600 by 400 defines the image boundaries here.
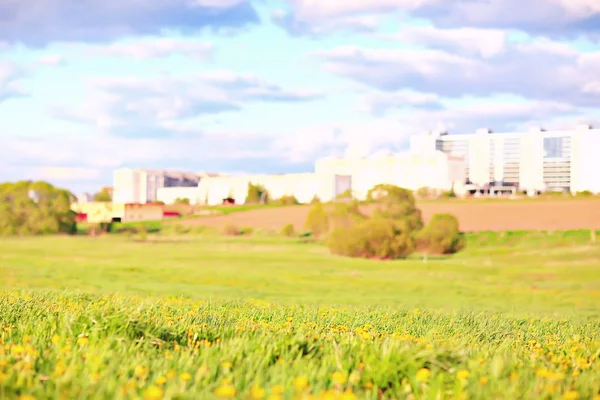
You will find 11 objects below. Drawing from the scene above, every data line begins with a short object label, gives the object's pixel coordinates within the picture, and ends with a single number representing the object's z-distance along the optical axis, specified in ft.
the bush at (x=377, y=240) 230.27
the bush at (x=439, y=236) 249.55
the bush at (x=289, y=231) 386.05
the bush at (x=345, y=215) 257.85
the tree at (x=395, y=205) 249.34
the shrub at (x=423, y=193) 623.93
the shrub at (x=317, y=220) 322.14
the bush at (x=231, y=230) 419.13
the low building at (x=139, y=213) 498.28
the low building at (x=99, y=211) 477.81
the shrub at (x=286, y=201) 642.88
